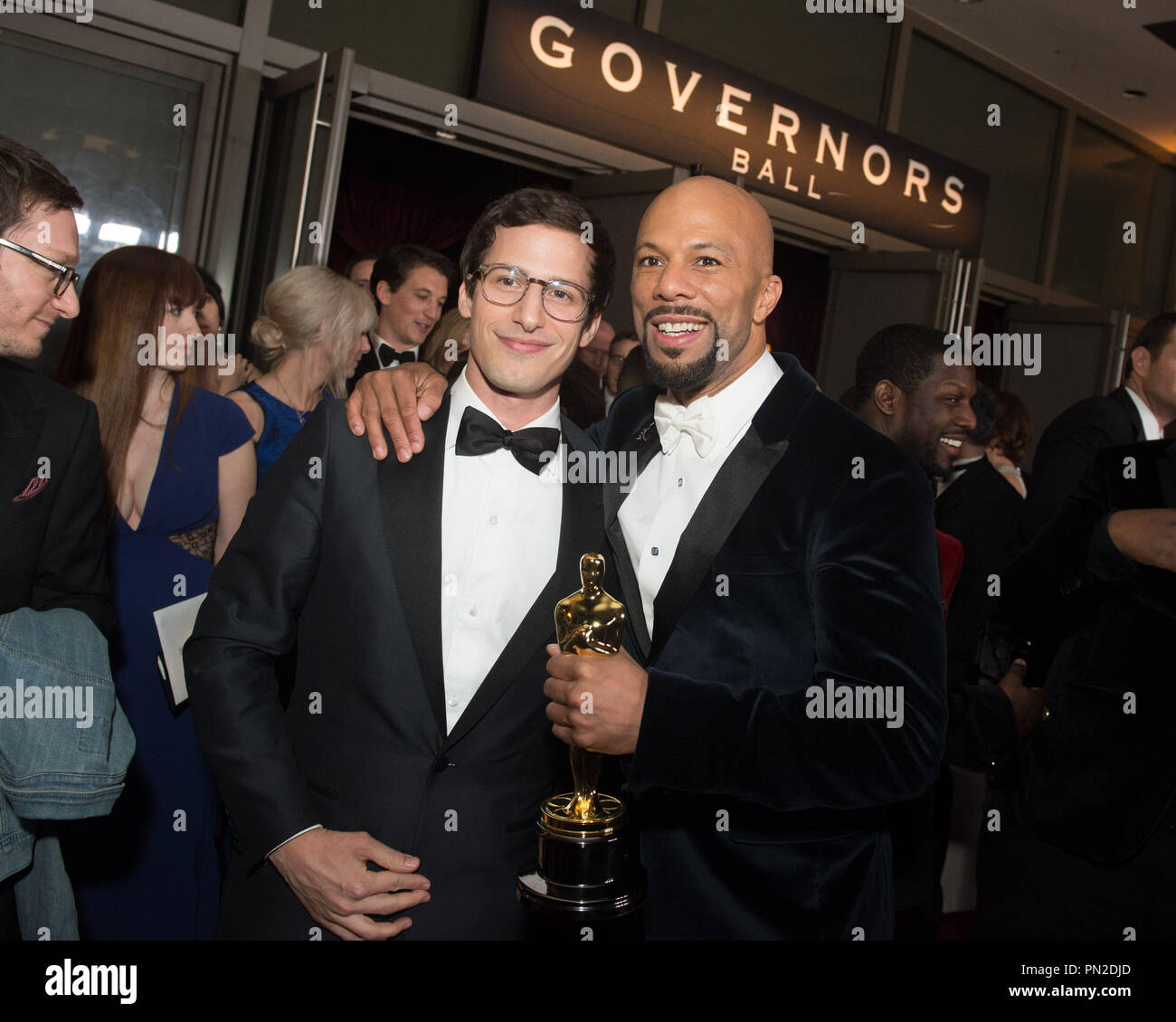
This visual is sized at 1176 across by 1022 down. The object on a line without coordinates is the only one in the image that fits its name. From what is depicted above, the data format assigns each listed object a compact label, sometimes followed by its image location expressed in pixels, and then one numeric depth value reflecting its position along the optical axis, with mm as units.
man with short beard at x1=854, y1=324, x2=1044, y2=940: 2355
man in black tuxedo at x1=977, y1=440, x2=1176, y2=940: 1812
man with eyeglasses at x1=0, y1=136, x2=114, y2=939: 1503
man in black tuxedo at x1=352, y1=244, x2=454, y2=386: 4098
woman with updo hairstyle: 3232
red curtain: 7246
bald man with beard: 1264
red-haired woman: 2385
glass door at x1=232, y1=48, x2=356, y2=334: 4141
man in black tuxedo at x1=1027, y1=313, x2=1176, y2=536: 2812
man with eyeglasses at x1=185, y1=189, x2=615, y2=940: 1447
